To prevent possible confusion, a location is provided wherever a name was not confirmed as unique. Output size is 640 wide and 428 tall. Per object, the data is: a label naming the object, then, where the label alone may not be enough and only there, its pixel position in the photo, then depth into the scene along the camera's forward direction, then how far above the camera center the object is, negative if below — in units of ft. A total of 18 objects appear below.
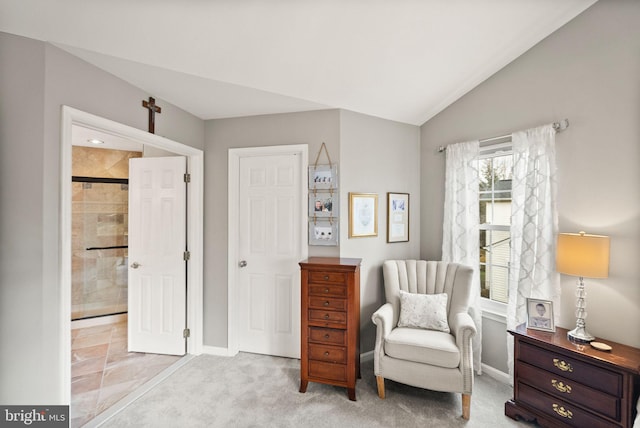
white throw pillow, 7.64 -2.67
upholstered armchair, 6.56 -3.00
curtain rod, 6.69 +2.17
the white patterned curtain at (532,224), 6.86 -0.20
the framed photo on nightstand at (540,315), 6.40 -2.29
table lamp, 5.59 -0.92
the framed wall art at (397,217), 9.63 -0.08
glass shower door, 11.85 -1.44
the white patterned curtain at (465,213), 8.46 +0.07
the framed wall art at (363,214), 8.89 +0.02
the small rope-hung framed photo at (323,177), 8.75 +1.18
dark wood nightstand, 5.04 -3.27
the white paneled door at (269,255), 9.22 -1.36
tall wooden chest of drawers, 7.19 -2.83
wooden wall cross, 7.60 +2.80
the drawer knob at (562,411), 5.64 -3.96
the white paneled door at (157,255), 9.37 -1.39
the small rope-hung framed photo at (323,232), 8.75 -0.55
